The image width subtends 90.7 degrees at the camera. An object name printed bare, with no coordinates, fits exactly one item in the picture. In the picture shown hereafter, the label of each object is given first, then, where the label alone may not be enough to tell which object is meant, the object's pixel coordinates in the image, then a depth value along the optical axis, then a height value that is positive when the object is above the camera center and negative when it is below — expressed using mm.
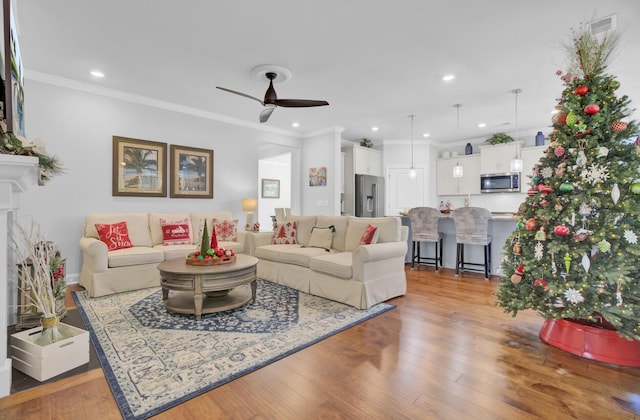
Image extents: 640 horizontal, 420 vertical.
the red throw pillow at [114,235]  3899 -311
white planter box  1853 -873
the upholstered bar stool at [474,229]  4453 -256
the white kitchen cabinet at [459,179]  6980 +787
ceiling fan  3488 +1233
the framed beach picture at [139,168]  4449 +628
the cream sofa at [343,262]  3184 -576
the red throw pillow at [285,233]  4582 -327
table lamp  5523 +65
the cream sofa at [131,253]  3502 -523
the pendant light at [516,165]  4758 +705
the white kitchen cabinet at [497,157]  6383 +1120
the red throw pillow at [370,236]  3566 -289
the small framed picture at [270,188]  8812 +645
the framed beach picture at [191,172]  4996 +627
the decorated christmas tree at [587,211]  2027 +2
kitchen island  4648 -494
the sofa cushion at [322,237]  4168 -355
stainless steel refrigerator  6934 +348
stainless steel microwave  6375 +597
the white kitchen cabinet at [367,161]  6992 +1153
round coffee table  2764 -650
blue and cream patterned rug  1789 -979
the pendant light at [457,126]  5045 +1667
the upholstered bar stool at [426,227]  4930 -256
